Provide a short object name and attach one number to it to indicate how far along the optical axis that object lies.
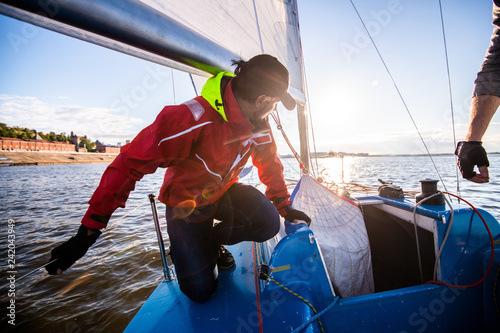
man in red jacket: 0.92
